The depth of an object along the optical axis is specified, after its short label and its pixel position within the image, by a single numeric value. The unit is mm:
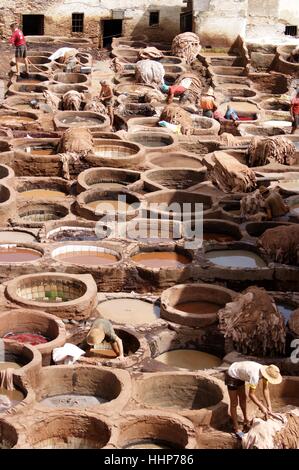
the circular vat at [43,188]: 24406
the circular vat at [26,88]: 31392
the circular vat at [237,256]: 21000
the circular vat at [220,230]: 22422
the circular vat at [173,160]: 26375
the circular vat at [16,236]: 21556
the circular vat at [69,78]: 33312
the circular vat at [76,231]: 21844
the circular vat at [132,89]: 31750
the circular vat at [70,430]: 15242
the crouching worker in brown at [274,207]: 22875
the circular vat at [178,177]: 25547
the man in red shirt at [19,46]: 32938
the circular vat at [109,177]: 24719
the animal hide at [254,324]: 17859
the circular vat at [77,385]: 16453
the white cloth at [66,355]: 17016
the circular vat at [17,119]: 28156
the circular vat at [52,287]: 19125
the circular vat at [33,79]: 32906
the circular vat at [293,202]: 23688
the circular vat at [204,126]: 28075
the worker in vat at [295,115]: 28578
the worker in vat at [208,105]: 29422
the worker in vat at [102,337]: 17219
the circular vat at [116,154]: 25562
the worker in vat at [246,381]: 14836
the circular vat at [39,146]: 26594
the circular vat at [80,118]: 28586
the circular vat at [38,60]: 34812
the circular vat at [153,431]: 15219
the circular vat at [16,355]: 16844
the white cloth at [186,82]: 31938
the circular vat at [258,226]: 22484
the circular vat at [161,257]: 20975
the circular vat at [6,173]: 24125
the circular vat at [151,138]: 27703
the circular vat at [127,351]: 17094
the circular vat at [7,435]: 14961
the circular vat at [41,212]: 23297
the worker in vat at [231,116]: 29419
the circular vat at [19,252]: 20703
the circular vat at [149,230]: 21891
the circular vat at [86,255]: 20828
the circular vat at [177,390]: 16547
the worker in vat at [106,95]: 29984
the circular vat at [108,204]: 22656
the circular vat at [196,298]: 19219
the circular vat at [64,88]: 31688
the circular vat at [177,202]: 23562
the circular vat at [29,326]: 17938
